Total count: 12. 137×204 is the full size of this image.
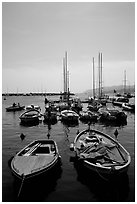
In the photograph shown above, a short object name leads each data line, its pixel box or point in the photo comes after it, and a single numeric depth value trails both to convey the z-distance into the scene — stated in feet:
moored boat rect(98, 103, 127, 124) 142.10
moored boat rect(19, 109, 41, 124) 138.62
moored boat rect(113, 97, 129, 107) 284.57
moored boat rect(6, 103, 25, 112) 236.75
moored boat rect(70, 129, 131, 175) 45.65
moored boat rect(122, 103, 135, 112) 203.10
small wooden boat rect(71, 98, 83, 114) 210.77
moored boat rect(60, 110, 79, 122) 138.21
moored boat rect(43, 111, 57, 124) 140.13
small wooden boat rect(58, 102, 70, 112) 201.46
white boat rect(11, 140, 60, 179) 43.57
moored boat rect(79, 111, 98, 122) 143.54
